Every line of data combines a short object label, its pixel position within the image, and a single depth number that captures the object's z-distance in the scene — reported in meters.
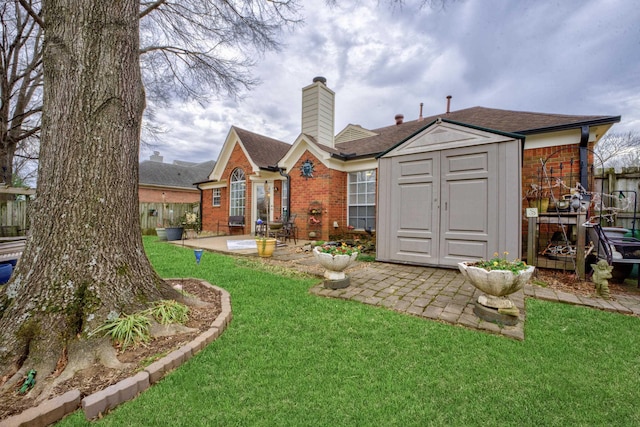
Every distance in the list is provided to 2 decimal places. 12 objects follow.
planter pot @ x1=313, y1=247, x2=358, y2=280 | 3.90
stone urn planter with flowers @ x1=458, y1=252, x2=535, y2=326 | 2.66
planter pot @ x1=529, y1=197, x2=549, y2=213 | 5.09
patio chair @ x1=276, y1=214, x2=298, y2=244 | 8.73
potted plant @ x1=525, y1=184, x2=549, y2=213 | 5.66
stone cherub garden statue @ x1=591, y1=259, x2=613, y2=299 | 3.47
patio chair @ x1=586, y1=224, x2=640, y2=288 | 3.98
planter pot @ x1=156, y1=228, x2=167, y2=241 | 9.78
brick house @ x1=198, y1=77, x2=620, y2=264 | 5.54
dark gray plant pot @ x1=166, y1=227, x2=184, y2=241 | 9.72
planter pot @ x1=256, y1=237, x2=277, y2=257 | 6.35
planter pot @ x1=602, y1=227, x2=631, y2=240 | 4.81
